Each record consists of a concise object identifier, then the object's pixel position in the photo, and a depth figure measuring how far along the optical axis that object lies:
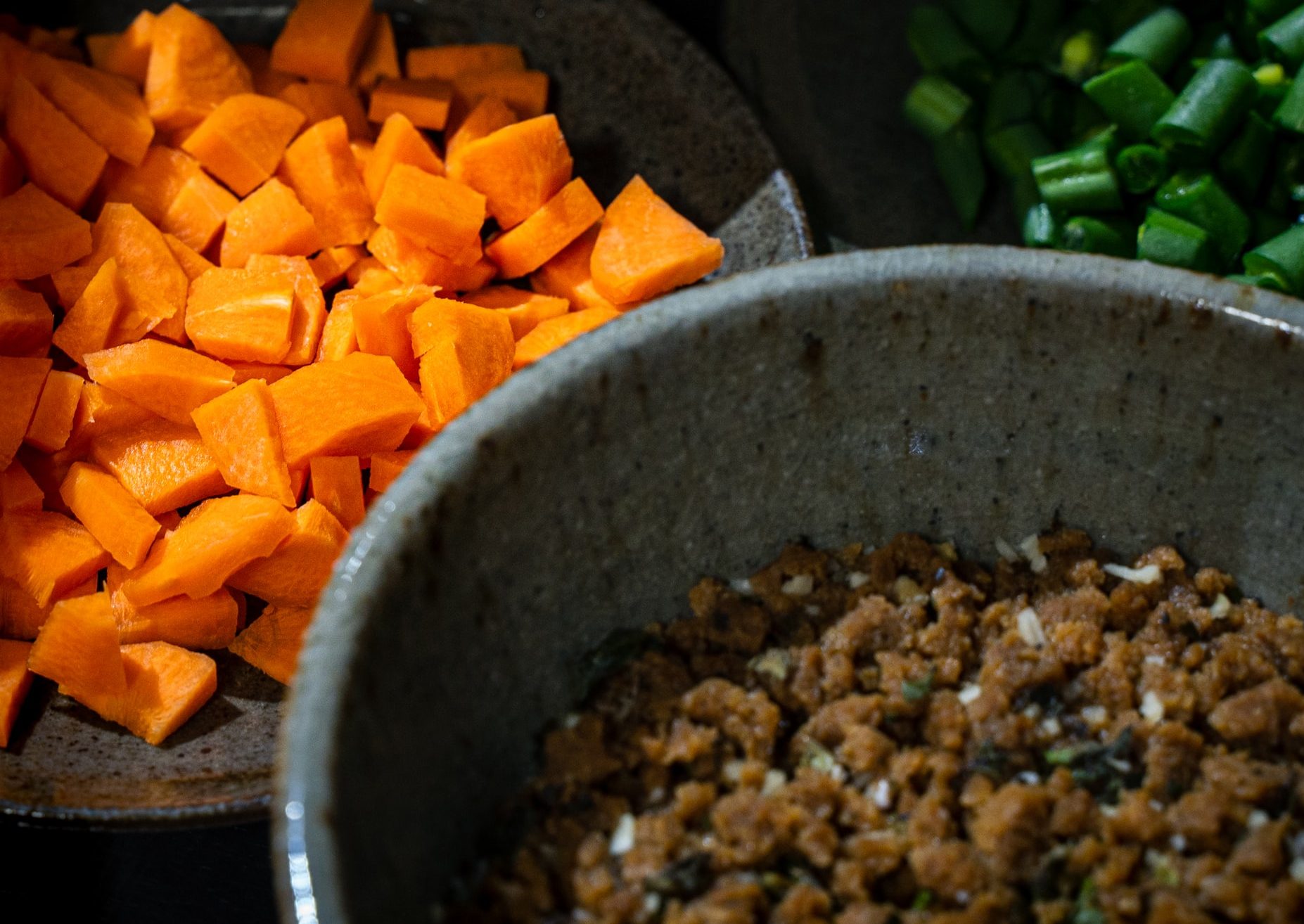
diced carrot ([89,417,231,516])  0.44
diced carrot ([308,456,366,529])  0.44
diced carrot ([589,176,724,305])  0.46
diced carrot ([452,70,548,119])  0.49
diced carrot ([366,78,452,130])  0.48
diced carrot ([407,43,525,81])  0.50
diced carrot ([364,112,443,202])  0.47
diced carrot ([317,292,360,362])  0.45
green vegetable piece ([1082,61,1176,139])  0.48
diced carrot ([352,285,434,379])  0.45
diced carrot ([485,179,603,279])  0.47
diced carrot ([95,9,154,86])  0.48
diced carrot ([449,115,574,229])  0.47
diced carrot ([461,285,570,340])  0.46
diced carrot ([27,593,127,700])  0.42
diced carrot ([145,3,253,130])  0.48
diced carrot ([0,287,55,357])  0.45
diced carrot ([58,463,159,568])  0.43
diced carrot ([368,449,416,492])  0.44
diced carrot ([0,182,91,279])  0.45
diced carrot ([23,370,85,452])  0.44
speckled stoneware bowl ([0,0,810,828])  0.48
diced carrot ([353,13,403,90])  0.49
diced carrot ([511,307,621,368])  0.45
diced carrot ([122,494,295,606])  0.43
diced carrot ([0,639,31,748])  0.42
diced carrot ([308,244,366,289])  0.47
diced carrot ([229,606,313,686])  0.43
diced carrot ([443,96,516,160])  0.48
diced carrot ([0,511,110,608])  0.43
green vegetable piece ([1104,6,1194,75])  0.49
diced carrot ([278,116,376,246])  0.47
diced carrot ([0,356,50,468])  0.44
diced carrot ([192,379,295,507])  0.44
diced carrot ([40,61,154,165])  0.47
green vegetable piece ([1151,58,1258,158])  0.47
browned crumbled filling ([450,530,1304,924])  0.38
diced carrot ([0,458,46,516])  0.44
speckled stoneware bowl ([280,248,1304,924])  0.38
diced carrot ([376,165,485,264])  0.46
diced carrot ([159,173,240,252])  0.47
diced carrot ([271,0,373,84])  0.49
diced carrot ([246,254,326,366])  0.45
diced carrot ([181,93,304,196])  0.47
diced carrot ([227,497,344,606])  0.43
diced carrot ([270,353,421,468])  0.44
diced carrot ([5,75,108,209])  0.47
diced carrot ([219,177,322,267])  0.47
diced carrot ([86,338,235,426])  0.44
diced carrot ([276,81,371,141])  0.48
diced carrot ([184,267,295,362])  0.45
